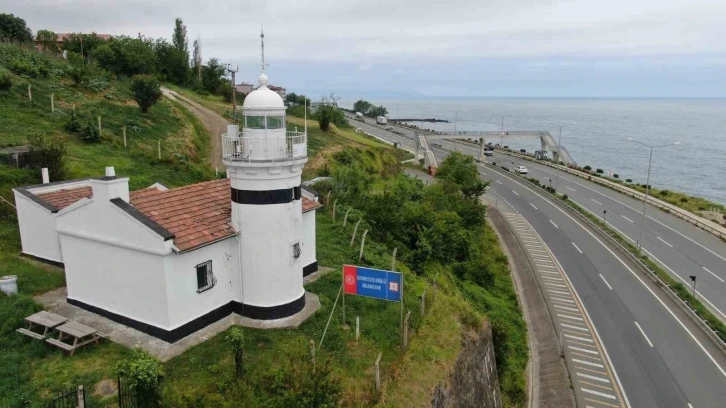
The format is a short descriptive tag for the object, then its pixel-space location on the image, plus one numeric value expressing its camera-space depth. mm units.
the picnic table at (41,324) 15609
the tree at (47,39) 68938
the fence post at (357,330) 17688
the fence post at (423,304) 21016
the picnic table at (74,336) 15258
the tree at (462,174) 49750
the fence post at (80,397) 11247
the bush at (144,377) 11586
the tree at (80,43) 69750
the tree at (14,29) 65625
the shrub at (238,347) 13594
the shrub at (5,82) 38269
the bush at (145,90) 45188
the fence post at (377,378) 14223
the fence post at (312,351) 14098
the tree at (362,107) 192750
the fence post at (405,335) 17303
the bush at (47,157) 27172
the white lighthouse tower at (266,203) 17109
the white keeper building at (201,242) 16188
